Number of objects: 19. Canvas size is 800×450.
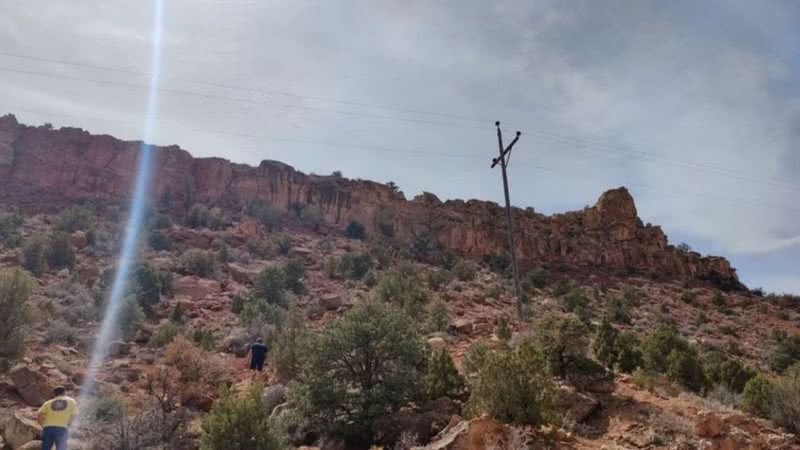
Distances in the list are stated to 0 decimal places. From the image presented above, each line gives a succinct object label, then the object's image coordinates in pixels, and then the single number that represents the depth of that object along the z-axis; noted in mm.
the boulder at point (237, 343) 16000
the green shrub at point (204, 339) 15258
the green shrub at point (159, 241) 32188
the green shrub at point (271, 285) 23469
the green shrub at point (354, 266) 30525
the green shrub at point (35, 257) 23609
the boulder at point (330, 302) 21750
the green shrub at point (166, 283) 23172
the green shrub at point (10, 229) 27422
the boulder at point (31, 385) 9836
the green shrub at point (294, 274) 26372
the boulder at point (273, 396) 10680
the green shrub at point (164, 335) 15500
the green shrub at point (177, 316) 18912
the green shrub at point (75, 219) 32812
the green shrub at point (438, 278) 28842
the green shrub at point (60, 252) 25500
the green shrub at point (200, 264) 27609
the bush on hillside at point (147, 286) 21000
